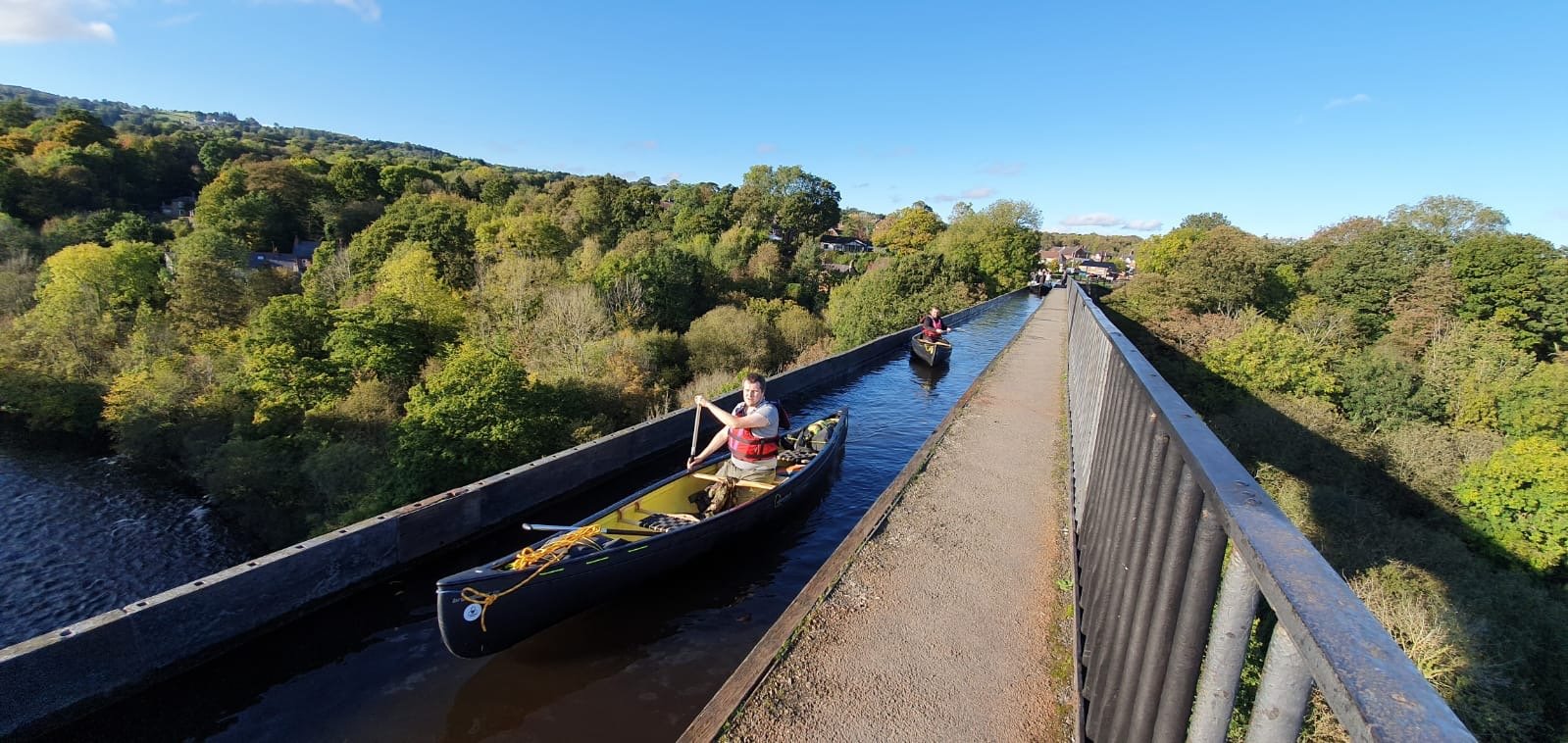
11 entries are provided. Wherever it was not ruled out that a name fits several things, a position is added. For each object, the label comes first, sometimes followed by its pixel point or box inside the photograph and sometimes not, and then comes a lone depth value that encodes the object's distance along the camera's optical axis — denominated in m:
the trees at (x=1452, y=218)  41.31
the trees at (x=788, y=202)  64.25
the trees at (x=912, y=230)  77.31
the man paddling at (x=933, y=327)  25.02
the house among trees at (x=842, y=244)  84.25
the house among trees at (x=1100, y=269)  105.62
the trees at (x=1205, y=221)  93.94
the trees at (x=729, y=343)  27.19
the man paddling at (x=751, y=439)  9.28
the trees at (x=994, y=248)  64.25
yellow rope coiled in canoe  6.51
